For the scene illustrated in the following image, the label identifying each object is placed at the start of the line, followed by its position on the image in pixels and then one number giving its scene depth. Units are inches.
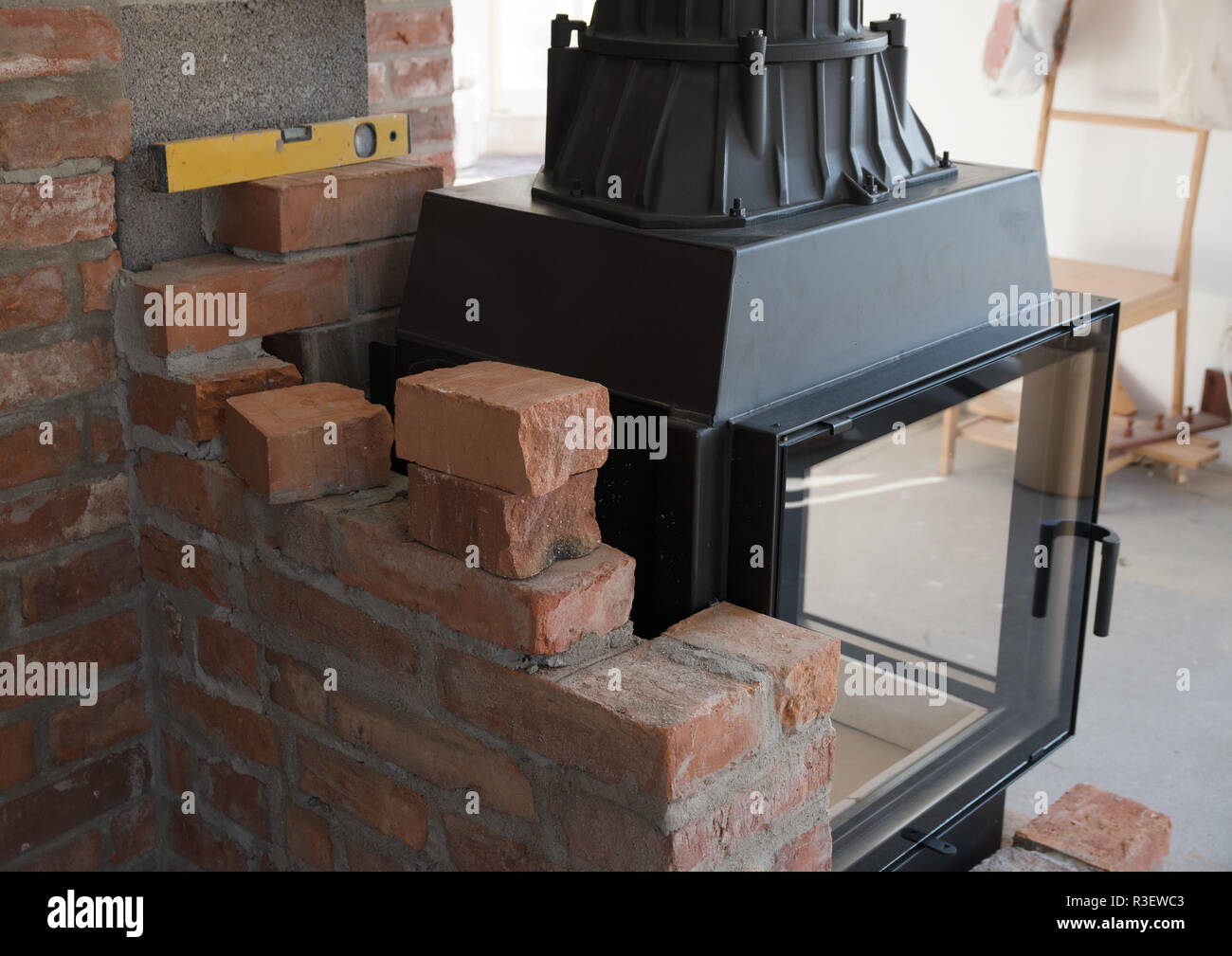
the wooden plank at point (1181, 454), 127.1
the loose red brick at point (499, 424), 38.5
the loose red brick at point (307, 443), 45.5
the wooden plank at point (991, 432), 128.3
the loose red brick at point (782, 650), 40.7
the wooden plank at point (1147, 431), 129.1
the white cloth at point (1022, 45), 133.3
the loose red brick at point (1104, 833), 63.7
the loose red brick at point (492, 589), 39.9
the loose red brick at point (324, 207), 51.5
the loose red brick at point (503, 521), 39.8
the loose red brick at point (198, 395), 49.6
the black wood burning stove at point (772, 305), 42.6
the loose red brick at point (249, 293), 49.4
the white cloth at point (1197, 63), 121.6
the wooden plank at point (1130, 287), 121.3
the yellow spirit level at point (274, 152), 49.5
